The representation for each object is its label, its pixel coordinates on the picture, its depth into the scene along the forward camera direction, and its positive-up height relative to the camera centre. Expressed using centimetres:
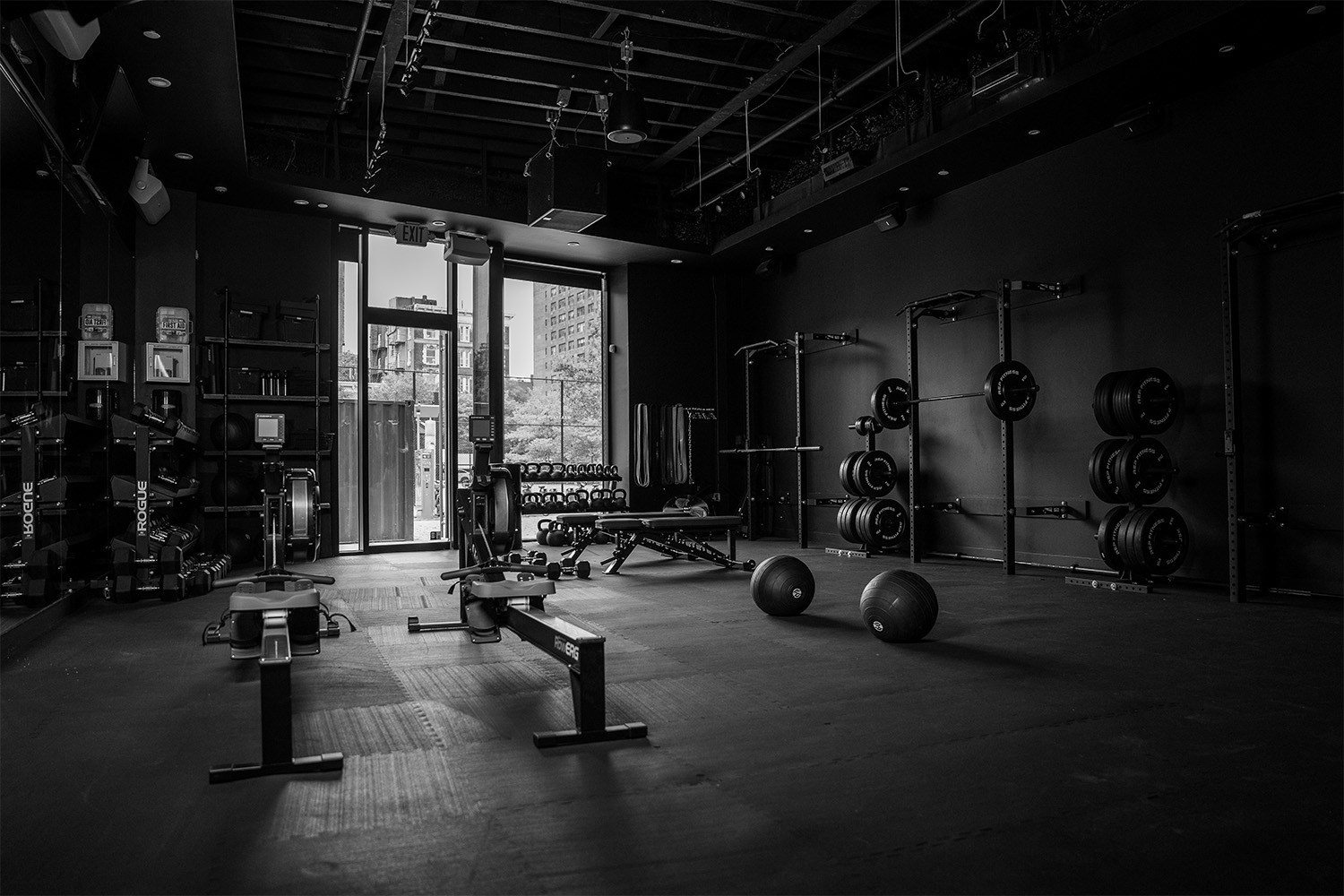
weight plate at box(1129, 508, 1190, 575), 544 -52
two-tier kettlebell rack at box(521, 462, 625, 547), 989 -11
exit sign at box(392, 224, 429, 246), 866 +238
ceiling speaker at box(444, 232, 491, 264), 874 +224
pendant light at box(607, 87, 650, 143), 649 +263
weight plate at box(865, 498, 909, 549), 781 -54
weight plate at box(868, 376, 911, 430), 792 +54
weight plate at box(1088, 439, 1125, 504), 572 -8
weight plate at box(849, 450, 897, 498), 802 -9
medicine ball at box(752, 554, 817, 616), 480 -69
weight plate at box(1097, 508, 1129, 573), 559 -51
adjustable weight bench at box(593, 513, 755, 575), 682 -59
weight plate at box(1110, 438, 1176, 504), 552 -7
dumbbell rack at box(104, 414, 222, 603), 558 -48
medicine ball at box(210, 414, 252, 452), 764 +36
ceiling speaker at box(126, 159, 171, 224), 655 +219
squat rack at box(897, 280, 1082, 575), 662 +87
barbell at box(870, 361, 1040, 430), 648 +54
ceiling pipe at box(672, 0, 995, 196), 620 +314
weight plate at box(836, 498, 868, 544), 796 -52
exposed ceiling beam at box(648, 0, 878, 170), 608 +317
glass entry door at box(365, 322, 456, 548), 901 +39
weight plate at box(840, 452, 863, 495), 808 -9
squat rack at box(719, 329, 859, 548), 909 +40
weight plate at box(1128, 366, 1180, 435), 553 +38
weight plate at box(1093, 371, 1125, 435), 566 +35
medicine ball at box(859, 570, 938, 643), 402 -68
